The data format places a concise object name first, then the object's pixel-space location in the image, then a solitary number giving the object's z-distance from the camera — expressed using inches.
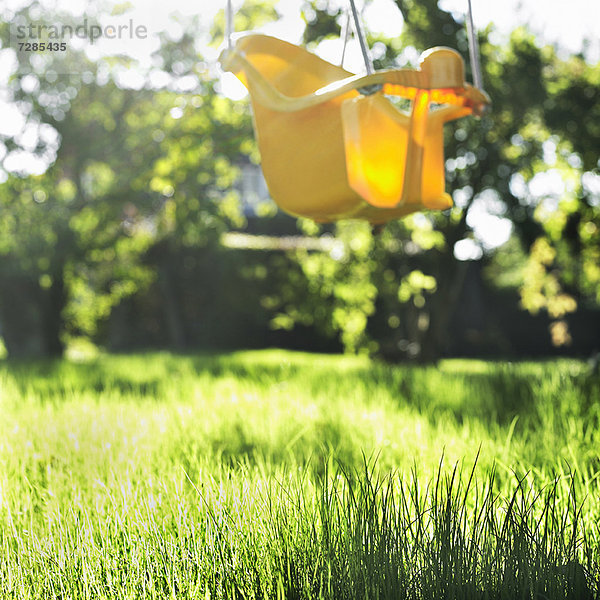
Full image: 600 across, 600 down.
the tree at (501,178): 222.1
